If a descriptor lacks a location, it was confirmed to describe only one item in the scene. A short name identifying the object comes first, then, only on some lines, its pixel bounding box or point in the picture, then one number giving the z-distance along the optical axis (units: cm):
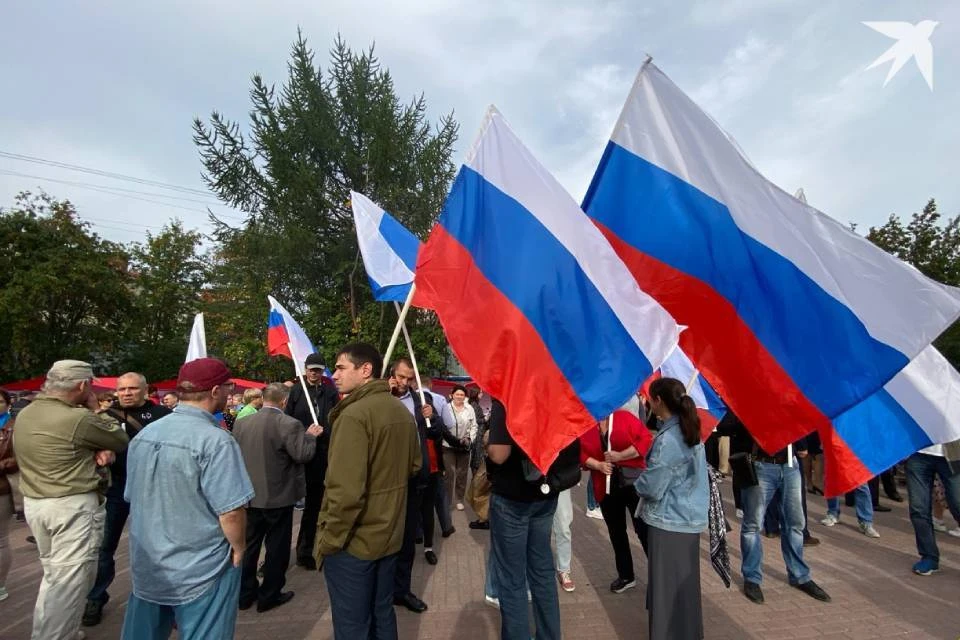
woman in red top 454
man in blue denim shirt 260
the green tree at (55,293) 2344
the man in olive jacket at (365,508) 286
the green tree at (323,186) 1984
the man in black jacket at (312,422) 558
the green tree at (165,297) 3064
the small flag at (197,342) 705
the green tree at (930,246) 1473
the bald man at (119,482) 434
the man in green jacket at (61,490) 342
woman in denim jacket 351
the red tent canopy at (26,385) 1955
